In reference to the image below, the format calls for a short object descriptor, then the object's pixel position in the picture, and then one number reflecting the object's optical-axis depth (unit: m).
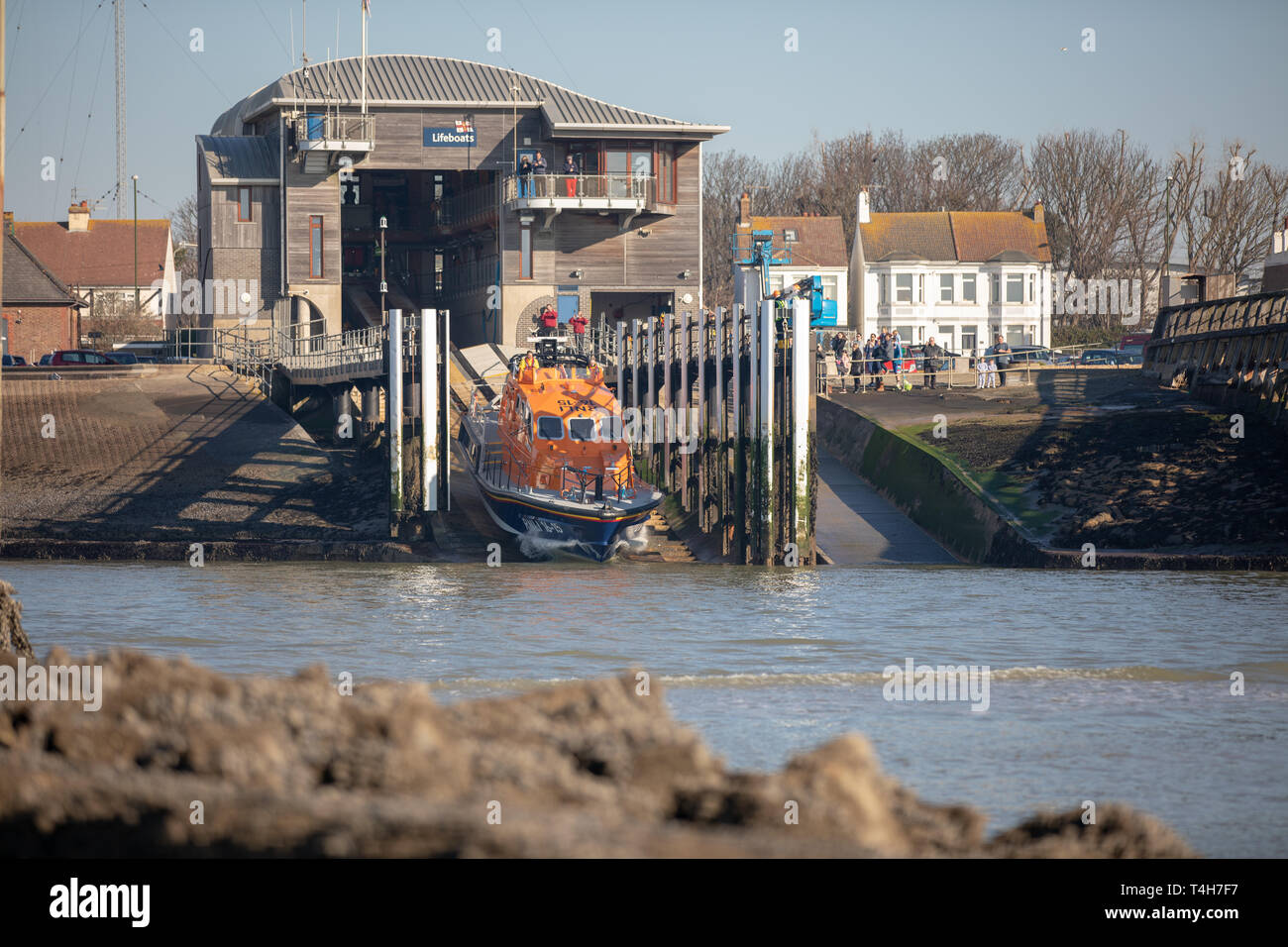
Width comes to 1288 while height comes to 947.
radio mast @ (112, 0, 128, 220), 92.50
